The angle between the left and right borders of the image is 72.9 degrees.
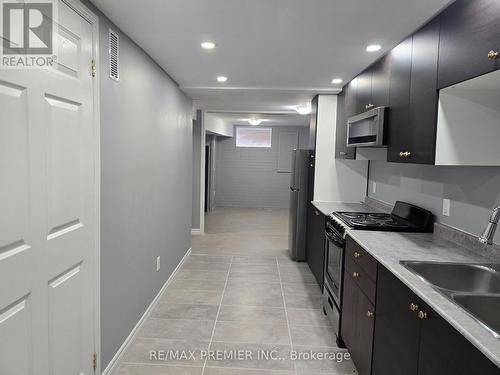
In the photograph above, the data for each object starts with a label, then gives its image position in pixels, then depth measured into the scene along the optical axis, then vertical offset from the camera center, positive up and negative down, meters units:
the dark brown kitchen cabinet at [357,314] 2.10 -1.00
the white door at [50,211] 1.34 -0.25
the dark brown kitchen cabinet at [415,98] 2.02 +0.47
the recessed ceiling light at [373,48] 2.61 +0.94
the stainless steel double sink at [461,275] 1.74 -0.55
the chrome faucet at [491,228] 1.51 -0.26
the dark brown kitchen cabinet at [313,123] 4.57 +0.60
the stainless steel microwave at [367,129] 2.68 +0.35
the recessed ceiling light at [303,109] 5.34 +0.91
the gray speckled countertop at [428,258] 1.10 -0.51
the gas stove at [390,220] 2.65 -0.46
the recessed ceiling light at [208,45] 2.64 +0.93
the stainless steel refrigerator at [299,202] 4.91 -0.54
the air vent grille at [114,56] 2.22 +0.70
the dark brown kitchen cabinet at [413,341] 1.15 -0.71
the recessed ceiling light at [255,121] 7.95 +1.05
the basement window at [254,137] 10.15 +0.79
